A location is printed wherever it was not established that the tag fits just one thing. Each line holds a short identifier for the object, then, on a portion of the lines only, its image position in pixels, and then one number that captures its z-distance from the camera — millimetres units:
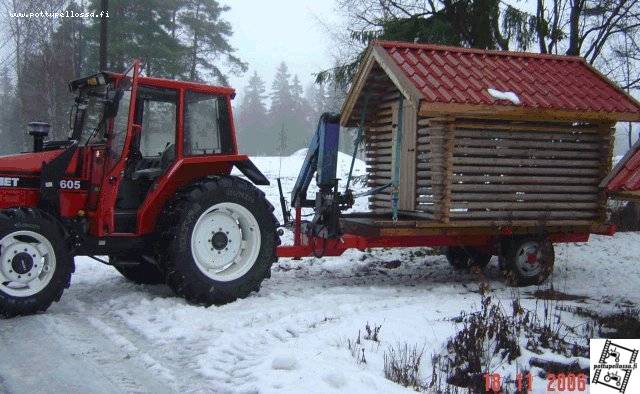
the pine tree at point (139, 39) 24305
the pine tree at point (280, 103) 64875
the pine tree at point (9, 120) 34969
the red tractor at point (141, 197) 5949
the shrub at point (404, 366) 4430
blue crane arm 8023
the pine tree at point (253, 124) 63753
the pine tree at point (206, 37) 28688
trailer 7707
